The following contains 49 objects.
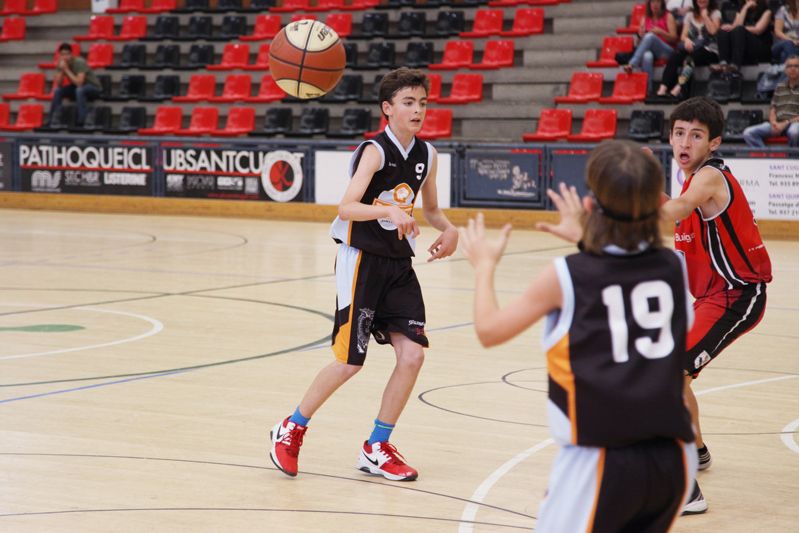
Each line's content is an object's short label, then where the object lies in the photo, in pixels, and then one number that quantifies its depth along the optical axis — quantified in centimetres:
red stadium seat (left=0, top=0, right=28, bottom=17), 2580
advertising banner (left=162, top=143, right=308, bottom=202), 1797
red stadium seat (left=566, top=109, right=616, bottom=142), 1733
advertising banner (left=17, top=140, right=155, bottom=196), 1920
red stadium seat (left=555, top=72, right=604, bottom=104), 1825
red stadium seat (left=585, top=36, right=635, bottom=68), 1855
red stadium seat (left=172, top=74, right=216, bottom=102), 2150
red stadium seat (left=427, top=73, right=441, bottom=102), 1959
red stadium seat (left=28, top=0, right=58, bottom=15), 2556
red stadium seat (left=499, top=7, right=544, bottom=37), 2006
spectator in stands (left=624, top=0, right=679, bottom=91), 1717
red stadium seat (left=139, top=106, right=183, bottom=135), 2080
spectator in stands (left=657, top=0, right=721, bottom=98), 1678
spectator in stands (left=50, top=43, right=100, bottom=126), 2148
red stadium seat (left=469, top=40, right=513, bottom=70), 1978
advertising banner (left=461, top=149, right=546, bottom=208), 1628
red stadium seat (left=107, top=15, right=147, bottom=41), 2377
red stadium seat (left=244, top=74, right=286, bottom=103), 2073
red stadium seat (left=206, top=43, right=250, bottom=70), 2191
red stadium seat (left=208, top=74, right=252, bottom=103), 2125
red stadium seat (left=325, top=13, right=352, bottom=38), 2134
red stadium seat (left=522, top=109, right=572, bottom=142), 1766
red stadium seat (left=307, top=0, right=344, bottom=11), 2213
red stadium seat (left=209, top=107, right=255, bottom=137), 2023
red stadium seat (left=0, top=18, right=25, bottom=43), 2506
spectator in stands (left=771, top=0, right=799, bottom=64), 1625
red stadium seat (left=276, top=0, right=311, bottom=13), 2266
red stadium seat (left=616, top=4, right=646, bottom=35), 1872
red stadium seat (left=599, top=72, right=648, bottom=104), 1769
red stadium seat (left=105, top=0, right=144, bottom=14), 2461
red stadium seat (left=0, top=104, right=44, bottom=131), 2223
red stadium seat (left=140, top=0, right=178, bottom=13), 2412
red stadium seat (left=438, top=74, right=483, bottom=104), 1933
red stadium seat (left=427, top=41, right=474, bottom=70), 1995
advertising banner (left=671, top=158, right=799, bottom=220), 1470
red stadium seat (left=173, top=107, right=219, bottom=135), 2062
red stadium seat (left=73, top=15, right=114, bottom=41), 2403
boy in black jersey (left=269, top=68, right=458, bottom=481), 493
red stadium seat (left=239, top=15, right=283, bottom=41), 2220
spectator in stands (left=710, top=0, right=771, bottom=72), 1664
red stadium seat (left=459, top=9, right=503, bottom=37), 2039
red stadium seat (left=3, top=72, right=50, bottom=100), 2322
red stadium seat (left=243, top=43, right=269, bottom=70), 2148
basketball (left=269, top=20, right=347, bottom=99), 739
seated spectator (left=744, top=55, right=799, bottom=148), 1520
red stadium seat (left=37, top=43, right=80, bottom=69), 2309
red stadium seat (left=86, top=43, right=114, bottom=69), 2317
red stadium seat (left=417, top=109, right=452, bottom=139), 1867
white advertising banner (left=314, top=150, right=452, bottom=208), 1703
